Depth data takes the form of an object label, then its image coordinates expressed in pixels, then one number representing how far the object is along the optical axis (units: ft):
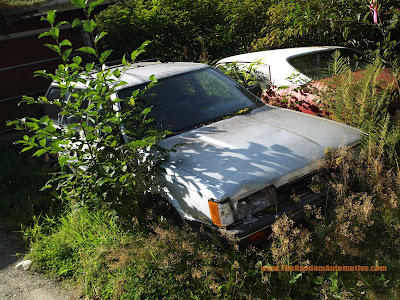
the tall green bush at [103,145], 12.74
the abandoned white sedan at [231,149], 11.44
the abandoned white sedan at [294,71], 19.39
